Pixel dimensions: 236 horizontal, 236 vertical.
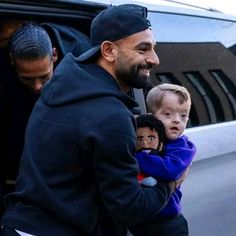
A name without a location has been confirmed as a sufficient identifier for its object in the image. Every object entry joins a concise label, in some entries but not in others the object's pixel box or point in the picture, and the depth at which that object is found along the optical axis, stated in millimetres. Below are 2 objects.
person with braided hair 3847
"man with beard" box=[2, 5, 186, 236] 3410
